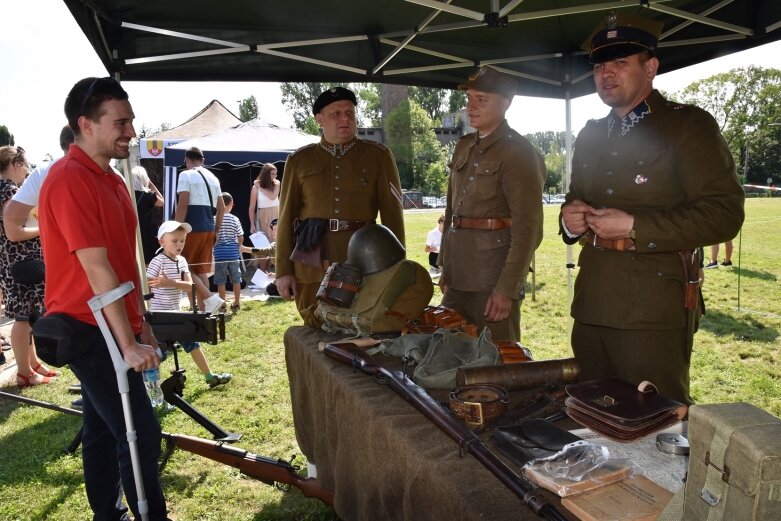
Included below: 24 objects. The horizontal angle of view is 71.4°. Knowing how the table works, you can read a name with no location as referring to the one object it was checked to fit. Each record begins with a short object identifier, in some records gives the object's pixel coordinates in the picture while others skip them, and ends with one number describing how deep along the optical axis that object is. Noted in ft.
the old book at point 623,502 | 3.84
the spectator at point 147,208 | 22.76
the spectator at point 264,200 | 28.32
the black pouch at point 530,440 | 4.79
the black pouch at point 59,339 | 7.22
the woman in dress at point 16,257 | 15.14
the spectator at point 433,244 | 32.01
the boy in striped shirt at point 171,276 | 15.92
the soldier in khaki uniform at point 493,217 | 9.68
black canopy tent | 11.57
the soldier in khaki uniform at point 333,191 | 11.65
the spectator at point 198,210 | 22.53
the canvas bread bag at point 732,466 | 2.67
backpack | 8.78
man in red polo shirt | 7.23
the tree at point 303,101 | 211.82
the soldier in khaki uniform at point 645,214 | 6.62
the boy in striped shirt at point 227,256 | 25.89
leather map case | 4.98
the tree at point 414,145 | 185.68
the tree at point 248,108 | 206.39
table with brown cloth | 4.44
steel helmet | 9.02
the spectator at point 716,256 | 33.04
